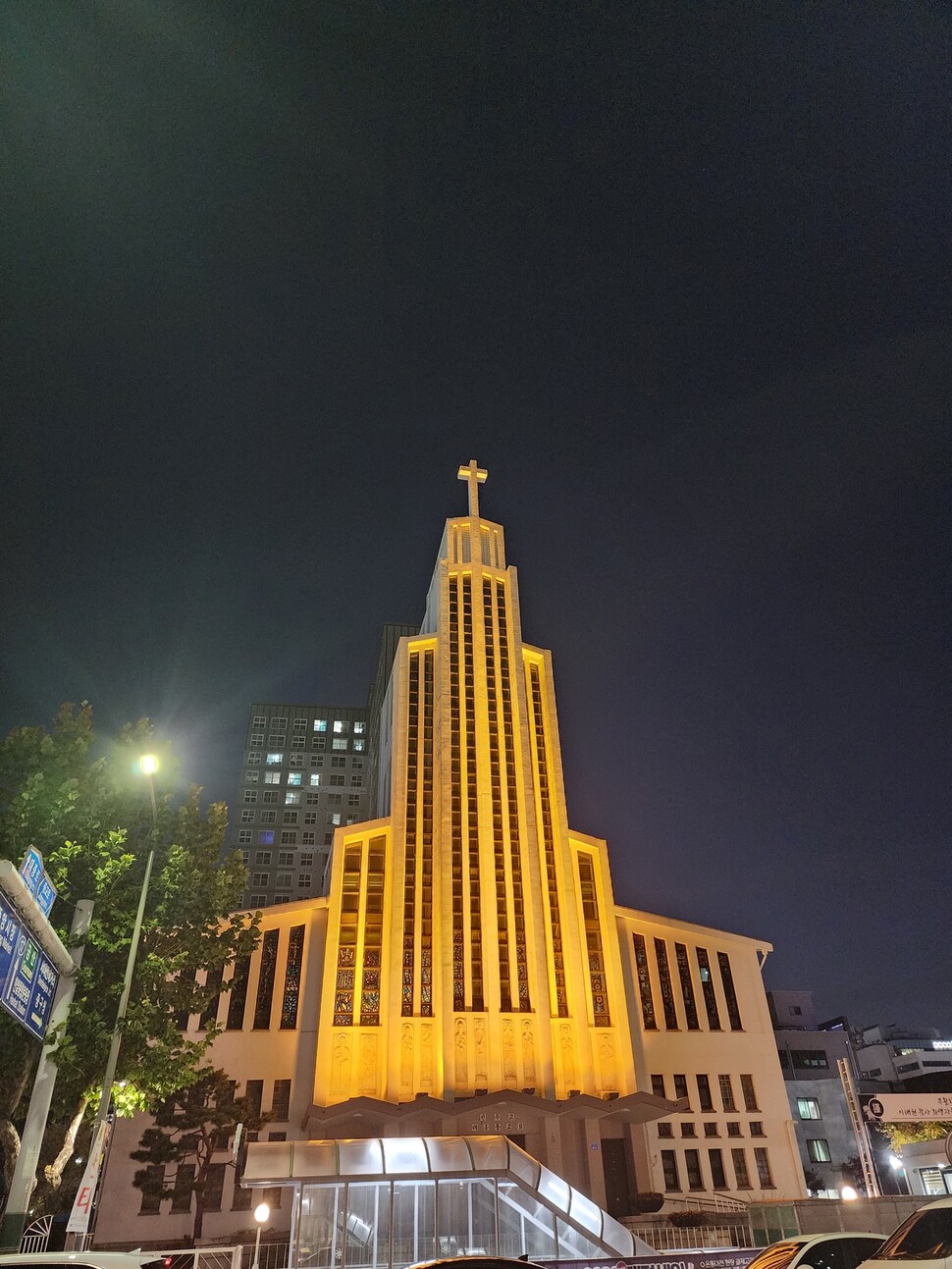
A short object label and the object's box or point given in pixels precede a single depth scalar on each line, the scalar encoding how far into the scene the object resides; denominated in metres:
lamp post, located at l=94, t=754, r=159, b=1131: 17.73
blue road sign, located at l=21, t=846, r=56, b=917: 14.98
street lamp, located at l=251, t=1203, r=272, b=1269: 19.94
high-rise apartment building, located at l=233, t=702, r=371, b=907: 92.56
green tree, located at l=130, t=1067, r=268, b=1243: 33.47
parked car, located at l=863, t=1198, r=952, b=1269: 7.63
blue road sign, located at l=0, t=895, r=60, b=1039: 14.27
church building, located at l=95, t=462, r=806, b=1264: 38.44
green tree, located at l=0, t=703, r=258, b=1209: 19.53
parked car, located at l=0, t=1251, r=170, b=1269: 11.40
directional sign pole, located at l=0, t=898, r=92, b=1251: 15.10
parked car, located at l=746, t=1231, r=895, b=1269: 10.98
